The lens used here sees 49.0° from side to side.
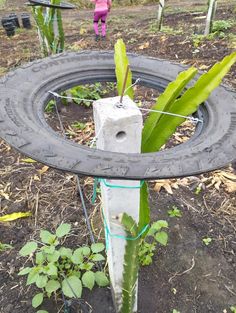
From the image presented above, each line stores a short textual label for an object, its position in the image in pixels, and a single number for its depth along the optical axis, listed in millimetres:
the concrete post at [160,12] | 4705
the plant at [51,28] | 2647
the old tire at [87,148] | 712
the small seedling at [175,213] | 1803
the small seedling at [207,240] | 1672
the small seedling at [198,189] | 1984
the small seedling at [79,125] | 2602
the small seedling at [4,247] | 1631
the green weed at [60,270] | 1209
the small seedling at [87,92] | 2858
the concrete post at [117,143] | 832
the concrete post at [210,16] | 3935
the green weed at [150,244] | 1427
